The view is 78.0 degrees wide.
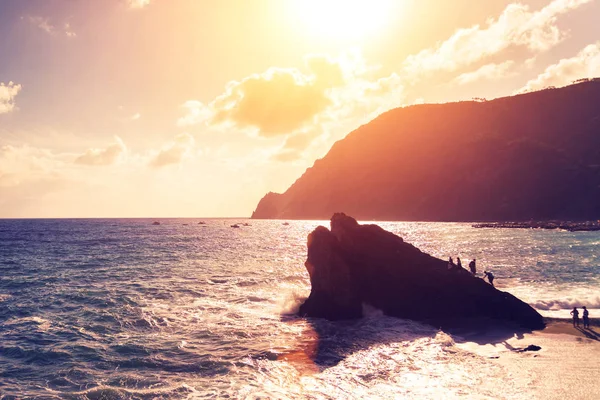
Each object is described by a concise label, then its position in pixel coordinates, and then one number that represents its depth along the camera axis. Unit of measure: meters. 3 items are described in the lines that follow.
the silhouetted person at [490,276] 32.34
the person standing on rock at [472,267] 34.50
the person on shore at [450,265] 29.85
